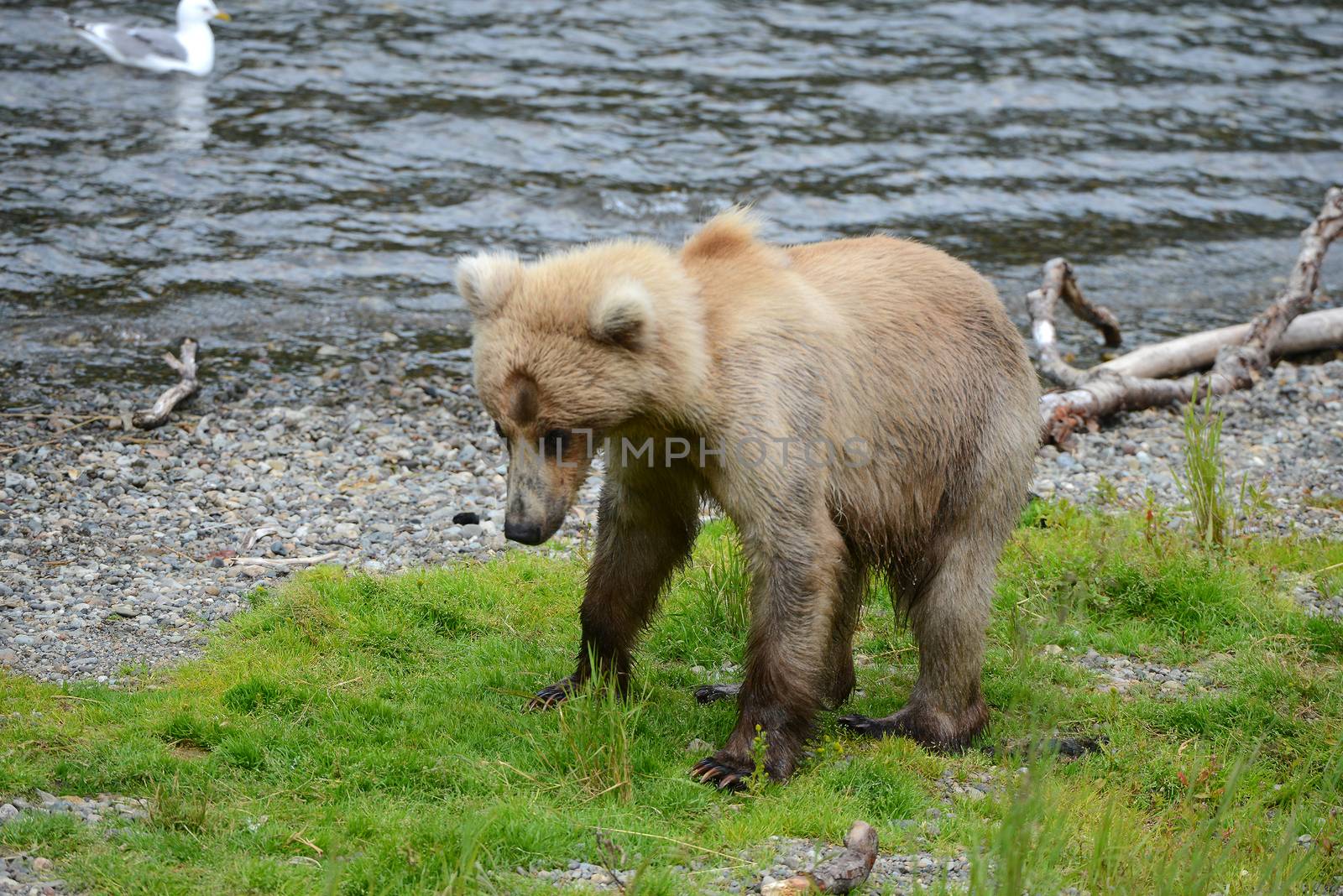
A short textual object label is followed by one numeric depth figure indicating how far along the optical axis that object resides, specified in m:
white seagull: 15.27
